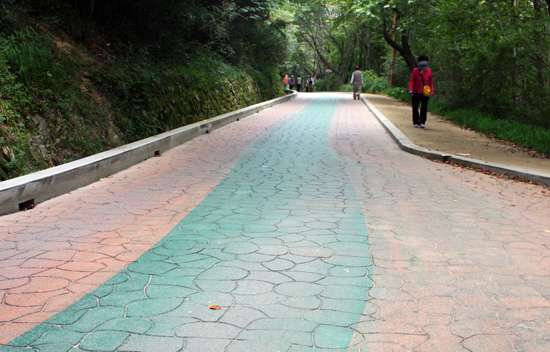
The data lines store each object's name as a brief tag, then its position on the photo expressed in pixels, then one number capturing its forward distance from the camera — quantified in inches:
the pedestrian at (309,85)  2106.5
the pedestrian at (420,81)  546.0
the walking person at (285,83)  1685.5
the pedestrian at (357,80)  1088.3
